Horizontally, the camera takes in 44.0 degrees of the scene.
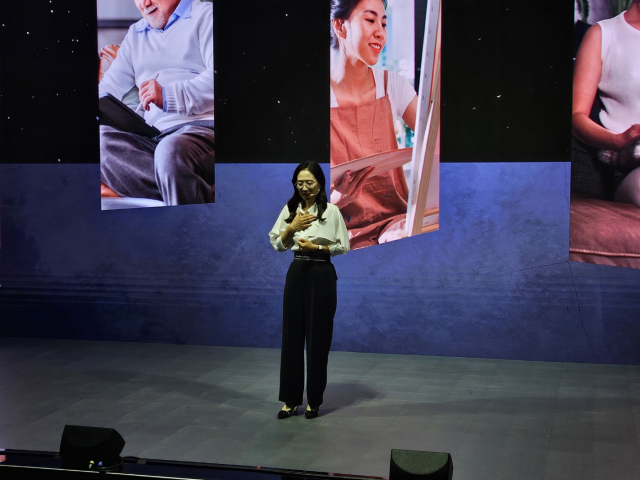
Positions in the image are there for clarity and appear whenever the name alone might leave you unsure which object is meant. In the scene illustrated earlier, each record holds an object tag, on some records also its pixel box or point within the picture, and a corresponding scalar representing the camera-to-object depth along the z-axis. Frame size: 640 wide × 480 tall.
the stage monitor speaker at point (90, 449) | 2.71
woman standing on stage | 4.75
